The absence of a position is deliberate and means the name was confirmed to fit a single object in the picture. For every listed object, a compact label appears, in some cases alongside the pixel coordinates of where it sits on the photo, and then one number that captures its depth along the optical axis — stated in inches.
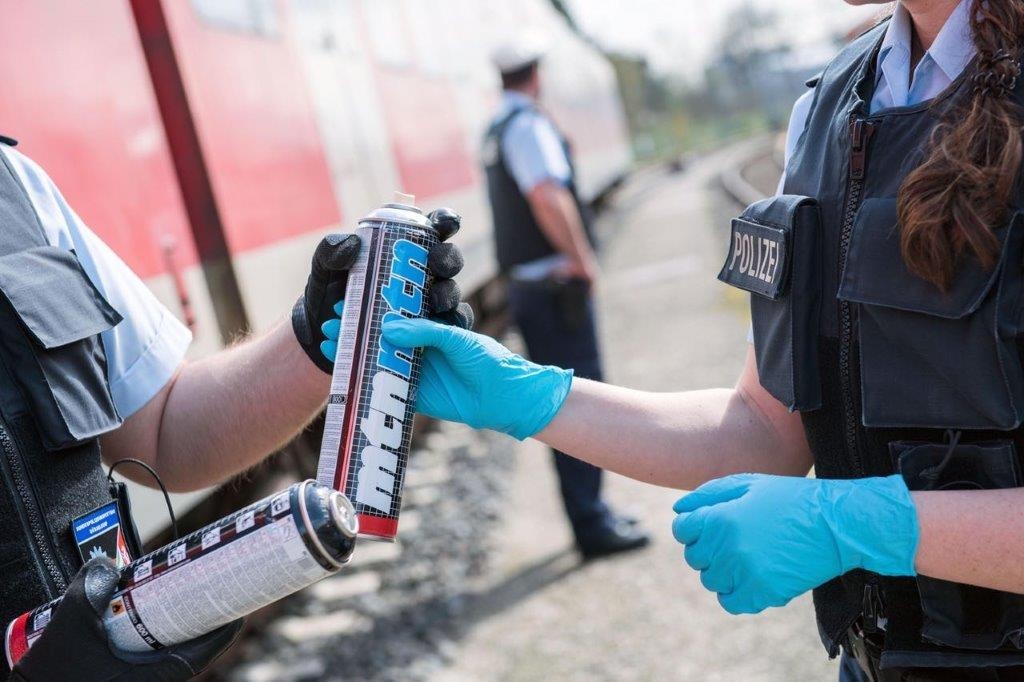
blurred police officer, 183.5
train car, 114.4
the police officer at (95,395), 53.5
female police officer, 52.2
